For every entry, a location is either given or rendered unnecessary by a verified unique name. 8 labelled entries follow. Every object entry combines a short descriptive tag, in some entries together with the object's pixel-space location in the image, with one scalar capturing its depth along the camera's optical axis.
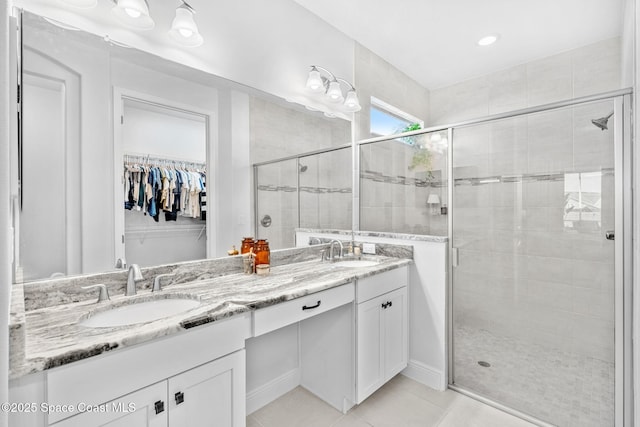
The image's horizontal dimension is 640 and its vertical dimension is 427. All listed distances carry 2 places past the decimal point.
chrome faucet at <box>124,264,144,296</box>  1.30
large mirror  1.14
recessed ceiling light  2.43
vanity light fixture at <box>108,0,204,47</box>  1.31
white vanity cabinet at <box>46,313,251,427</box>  0.81
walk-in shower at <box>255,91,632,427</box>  1.58
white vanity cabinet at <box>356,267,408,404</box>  1.72
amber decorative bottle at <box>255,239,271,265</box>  1.73
